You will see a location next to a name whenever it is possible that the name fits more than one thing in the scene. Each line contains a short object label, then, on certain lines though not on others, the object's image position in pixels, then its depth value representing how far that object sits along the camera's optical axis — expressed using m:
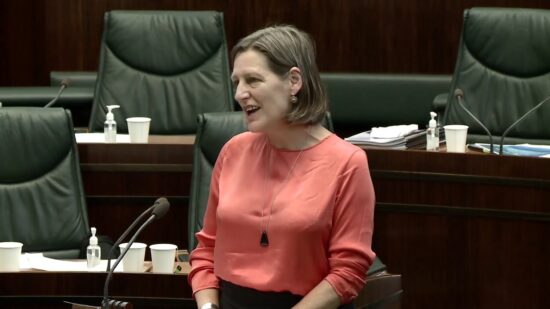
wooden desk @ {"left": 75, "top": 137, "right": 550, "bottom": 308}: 8.34
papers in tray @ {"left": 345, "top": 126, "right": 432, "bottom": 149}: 8.84
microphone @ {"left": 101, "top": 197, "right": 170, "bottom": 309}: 5.71
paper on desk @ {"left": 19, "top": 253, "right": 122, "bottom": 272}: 7.16
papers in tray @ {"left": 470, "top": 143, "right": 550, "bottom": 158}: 8.80
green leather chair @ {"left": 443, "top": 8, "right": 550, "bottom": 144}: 10.18
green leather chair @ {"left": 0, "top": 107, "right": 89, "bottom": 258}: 8.31
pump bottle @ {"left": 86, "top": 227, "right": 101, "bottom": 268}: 7.12
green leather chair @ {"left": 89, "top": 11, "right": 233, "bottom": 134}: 10.76
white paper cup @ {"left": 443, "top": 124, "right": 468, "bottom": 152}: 8.84
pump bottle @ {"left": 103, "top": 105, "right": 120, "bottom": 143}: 9.41
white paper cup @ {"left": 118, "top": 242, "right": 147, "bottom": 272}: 7.11
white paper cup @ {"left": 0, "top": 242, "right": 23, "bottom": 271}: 7.10
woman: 5.19
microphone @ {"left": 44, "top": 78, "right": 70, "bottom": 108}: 10.44
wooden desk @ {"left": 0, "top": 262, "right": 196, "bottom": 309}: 6.43
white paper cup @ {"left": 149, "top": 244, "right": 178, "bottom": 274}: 7.05
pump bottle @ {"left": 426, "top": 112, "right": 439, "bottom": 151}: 8.87
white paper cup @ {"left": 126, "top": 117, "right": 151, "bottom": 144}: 9.34
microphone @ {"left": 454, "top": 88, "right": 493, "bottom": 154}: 9.37
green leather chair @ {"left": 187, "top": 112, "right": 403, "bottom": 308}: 8.37
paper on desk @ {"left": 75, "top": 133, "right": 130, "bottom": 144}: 9.55
